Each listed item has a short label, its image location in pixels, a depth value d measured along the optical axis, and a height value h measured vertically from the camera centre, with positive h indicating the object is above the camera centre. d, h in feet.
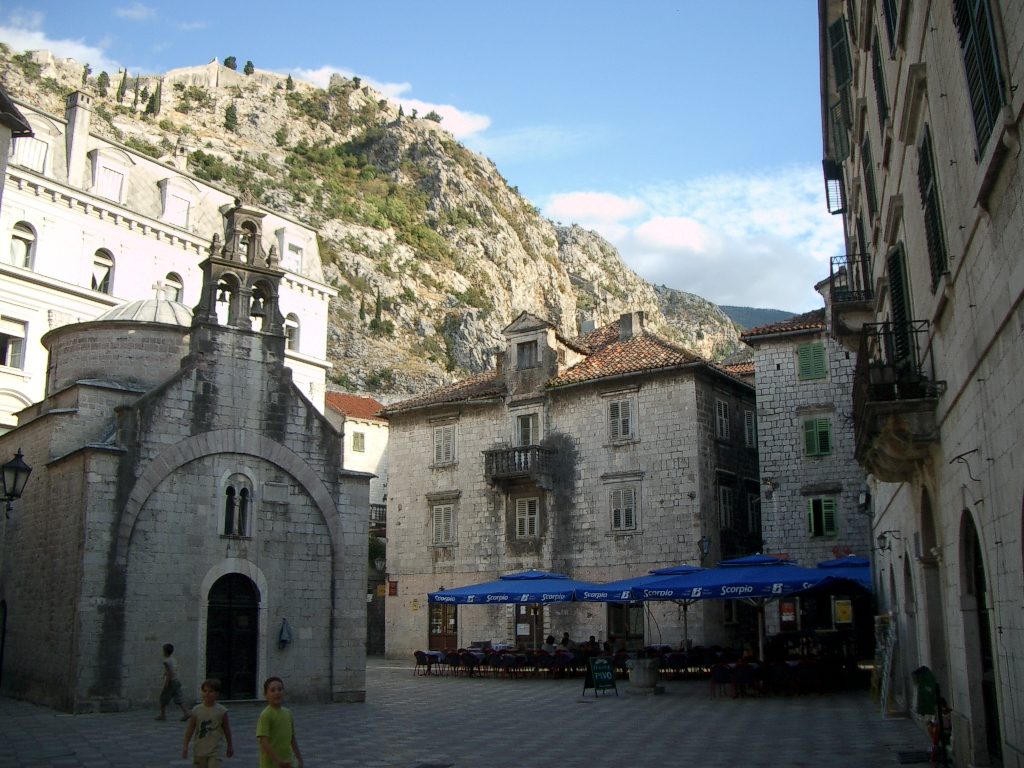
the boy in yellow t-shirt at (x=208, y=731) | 32.53 -5.02
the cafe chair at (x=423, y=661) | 106.11 -8.70
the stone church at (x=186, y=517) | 67.41 +5.22
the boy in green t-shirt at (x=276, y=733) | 29.40 -4.66
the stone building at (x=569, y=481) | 114.52 +12.93
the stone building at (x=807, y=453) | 107.45 +14.54
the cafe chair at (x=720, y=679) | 77.63 -8.13
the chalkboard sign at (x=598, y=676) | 78.79 -7.86
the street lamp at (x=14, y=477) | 50.47 +5.86
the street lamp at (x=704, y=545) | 108.17 +3.98
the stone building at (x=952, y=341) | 26.35 +8.50
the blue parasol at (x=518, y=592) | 95.04 -1.00
